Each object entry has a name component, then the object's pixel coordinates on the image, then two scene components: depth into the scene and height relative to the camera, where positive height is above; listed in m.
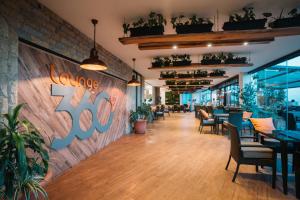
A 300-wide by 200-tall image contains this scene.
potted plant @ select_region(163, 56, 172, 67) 4.84 +1.33
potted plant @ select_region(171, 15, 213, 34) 2.51 +1.32
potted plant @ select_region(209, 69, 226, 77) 6.58 +1.27
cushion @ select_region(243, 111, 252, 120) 5.58 -0.56
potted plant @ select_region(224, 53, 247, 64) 4.57 +1.31
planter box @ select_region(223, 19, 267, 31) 2.37 +1.28
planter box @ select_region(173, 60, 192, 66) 4.72 +1.24
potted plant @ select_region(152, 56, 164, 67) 4.86 +1.30
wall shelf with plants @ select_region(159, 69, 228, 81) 6.58 +1.20
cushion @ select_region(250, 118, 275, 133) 3.33 -0.55
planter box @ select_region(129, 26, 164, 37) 2.54 +1.26
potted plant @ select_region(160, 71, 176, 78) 6.80 +1.20
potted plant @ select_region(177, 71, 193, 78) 6.85 +1.22
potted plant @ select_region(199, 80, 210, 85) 9.72 +1.28
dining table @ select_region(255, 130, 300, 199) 2.08 -0.79
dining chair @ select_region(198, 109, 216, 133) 5.82 -0.82
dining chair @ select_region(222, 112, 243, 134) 4.83 -0.59
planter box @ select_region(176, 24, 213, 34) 2.51 +1.28
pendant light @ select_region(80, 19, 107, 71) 2.42 +0.63
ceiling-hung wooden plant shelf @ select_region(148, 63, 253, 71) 4.66 +1.17
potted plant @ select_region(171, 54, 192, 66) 4.72 +1.30
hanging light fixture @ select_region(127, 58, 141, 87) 4.92 +0.59
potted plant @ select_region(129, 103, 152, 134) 5.96 -0.90
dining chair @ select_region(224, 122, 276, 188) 2.31 -0.90
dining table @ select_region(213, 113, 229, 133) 5.81 -0.72
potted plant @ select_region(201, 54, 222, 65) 4.57 +1.29
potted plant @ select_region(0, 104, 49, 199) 1.29 -0.63
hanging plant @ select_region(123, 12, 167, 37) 2.54 +1.32
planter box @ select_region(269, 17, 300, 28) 2.31 +1.30
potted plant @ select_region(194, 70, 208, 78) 6.55 +1.21
